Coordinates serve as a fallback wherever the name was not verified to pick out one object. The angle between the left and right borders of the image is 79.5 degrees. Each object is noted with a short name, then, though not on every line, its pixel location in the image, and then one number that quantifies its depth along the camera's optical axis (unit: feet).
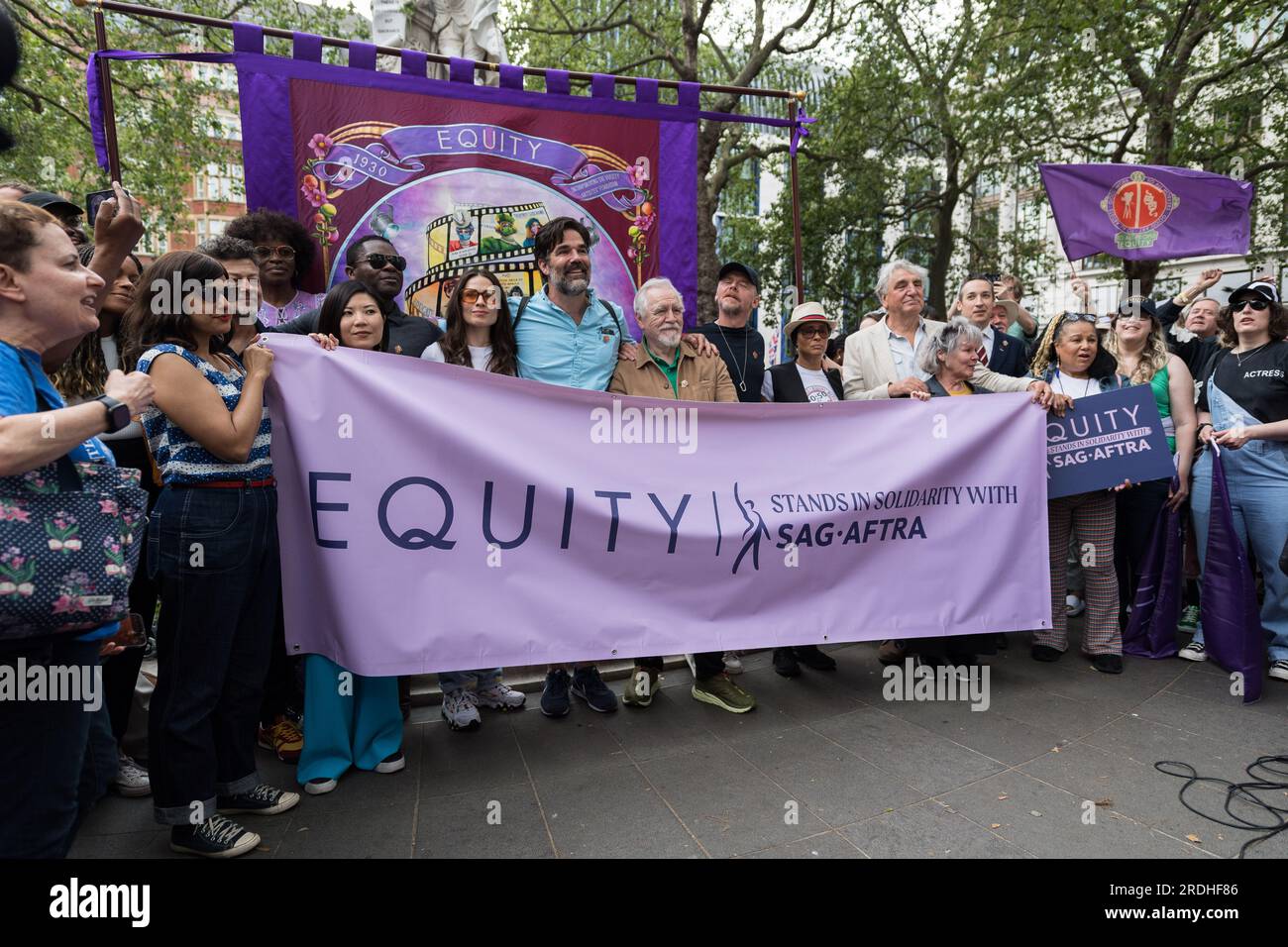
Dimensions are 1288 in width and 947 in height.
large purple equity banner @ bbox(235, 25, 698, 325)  13.87
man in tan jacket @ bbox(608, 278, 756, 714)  12.41
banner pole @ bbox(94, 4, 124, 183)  12.53
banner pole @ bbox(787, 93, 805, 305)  17.25
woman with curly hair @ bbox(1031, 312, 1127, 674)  14.82
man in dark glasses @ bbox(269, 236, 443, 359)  12.88
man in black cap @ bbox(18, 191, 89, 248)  10.00
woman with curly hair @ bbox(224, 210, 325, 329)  12.89
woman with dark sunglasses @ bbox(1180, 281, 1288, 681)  14.20
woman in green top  15.31
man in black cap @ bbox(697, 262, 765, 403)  14.75
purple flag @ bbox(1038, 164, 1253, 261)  20.20
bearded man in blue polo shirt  12.32
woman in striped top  8.09
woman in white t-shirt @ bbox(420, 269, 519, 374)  11.90
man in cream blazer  15.38
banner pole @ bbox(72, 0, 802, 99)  12.13
